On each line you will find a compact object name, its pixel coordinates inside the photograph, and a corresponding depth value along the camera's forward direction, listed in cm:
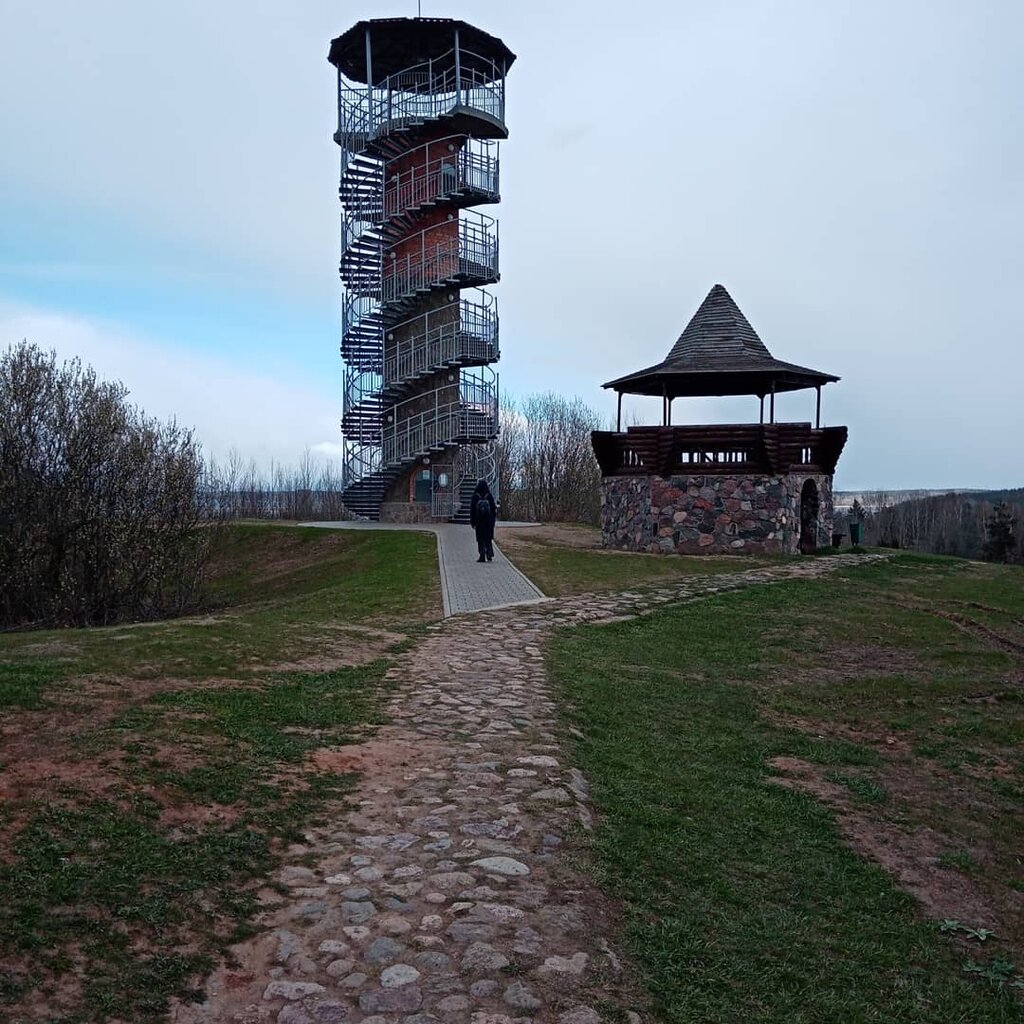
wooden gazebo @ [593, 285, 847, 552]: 2170
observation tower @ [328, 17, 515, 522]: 2948
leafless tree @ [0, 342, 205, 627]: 1730
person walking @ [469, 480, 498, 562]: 1848
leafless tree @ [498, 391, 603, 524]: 4759
